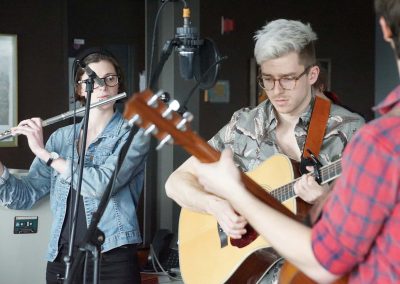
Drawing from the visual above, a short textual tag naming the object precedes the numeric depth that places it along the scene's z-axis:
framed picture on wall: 5.17
